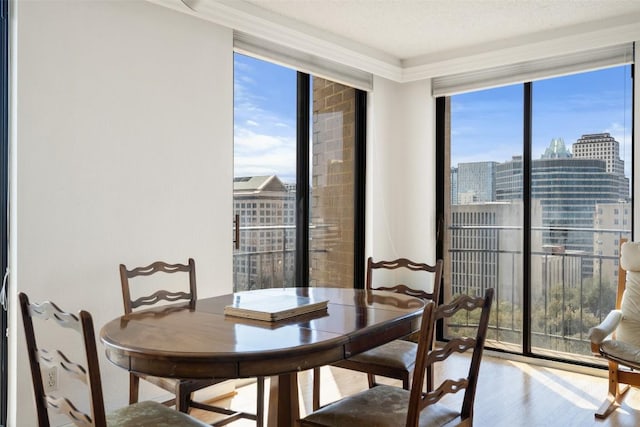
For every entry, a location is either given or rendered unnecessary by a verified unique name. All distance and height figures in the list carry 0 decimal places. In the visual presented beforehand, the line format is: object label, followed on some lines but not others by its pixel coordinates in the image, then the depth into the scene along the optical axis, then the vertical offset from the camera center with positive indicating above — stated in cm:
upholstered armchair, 304 -76
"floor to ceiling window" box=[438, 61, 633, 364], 387 +4
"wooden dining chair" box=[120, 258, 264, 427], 233 -75
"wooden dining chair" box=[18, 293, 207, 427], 149 -54
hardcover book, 205 -41
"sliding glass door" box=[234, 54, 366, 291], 372 +21
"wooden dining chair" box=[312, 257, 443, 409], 255 -74
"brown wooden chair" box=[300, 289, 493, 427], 171 -71
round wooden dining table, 160 -43
